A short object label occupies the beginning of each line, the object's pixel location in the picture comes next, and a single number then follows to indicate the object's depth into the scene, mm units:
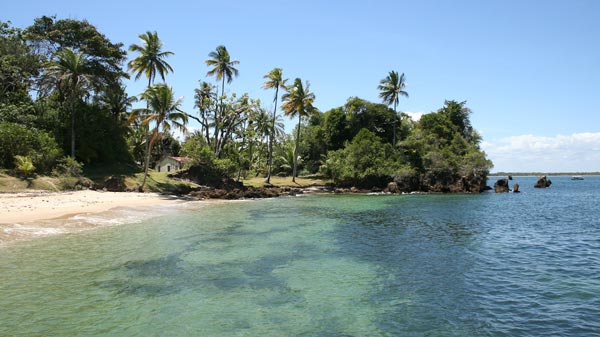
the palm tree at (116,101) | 42922
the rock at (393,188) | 51188
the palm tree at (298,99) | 53250
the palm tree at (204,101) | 53028
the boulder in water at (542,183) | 84000
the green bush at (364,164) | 52531
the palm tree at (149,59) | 41219
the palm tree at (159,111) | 34531
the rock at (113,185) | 33122
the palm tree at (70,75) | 34875
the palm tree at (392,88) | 63719
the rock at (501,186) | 59375
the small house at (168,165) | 56812
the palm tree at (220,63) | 53062
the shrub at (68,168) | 31328
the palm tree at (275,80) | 52562
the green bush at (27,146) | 28969
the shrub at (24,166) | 27894
